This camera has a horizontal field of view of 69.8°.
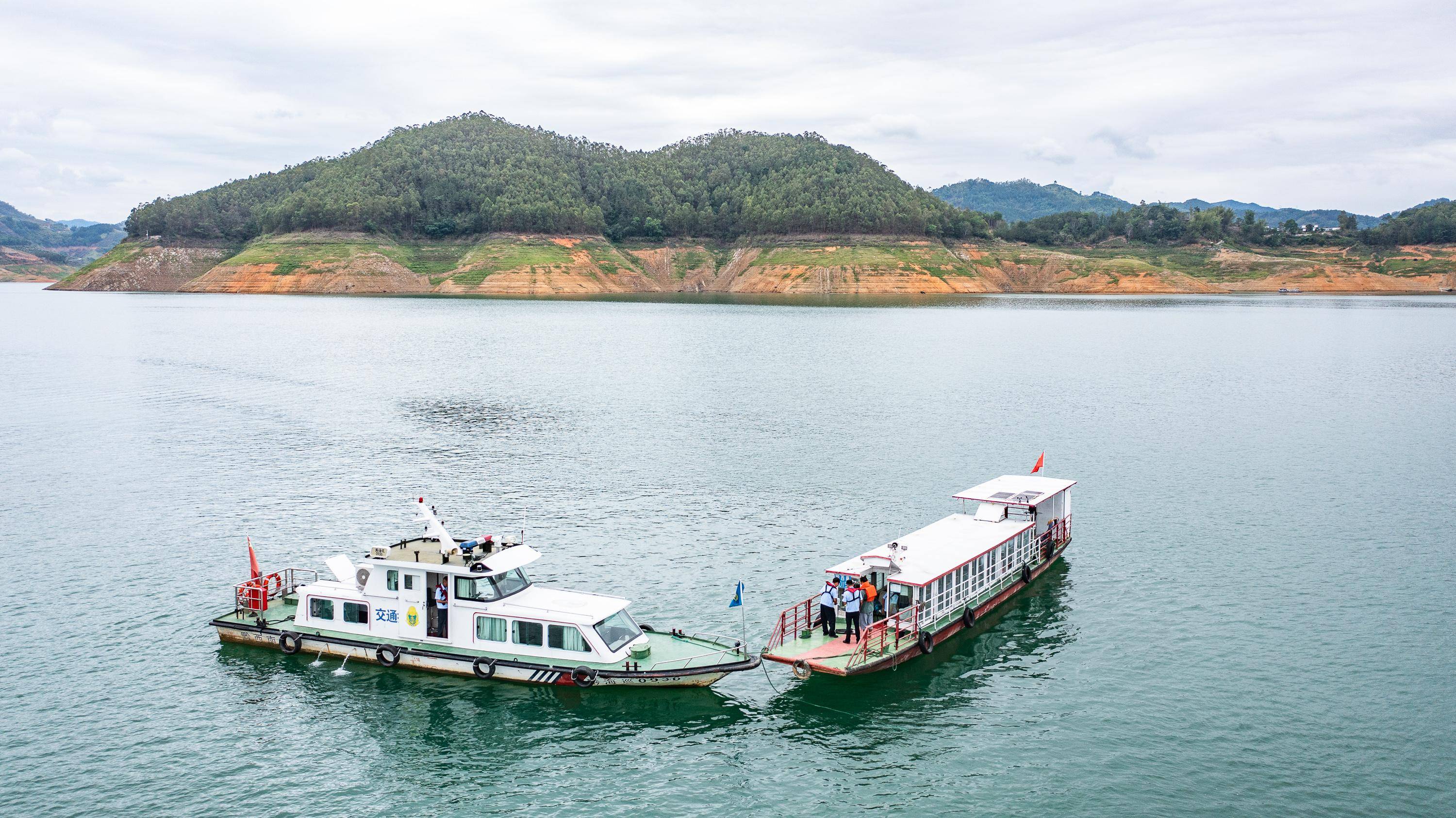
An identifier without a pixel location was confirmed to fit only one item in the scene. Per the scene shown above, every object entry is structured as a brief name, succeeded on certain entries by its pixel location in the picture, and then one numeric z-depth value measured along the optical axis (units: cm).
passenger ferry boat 3694
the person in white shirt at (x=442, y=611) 3706
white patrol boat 3534
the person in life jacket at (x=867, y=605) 3844
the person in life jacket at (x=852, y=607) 3806
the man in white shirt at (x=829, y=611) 3803
